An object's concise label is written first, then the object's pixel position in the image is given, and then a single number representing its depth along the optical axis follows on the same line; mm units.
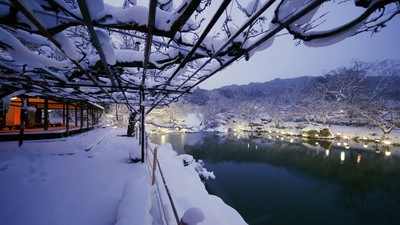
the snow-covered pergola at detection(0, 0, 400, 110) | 1601
